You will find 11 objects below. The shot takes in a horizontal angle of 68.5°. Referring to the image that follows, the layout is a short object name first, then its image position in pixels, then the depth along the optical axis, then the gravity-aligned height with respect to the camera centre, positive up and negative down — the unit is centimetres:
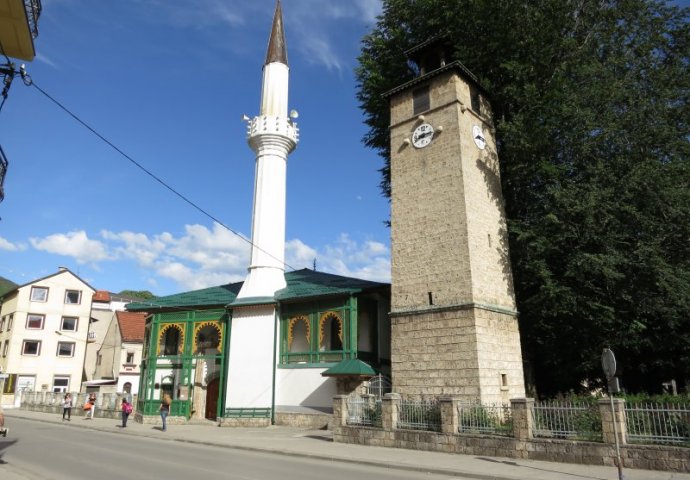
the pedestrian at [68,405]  2702 -121
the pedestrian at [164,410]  2081 -112
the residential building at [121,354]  4059 +228
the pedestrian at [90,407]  2778 -132
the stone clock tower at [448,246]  1761 +495
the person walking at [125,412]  2244 -130
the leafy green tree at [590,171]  1795 +787
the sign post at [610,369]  1010 +20
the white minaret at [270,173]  2595 +1086
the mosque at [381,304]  1819 +327
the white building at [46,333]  4062 +396
